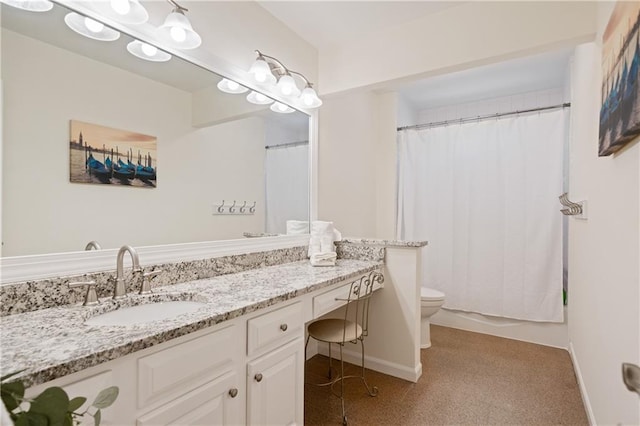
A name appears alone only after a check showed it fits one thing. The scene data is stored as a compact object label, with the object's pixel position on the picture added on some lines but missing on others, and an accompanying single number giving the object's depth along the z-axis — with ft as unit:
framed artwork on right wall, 3.04
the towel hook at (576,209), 6.34
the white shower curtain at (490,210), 9.31
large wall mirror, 3.76
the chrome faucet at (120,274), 4.15
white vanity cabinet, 2.83
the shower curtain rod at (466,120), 9.13
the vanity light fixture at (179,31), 4.75
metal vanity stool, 6.03
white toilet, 8.87
